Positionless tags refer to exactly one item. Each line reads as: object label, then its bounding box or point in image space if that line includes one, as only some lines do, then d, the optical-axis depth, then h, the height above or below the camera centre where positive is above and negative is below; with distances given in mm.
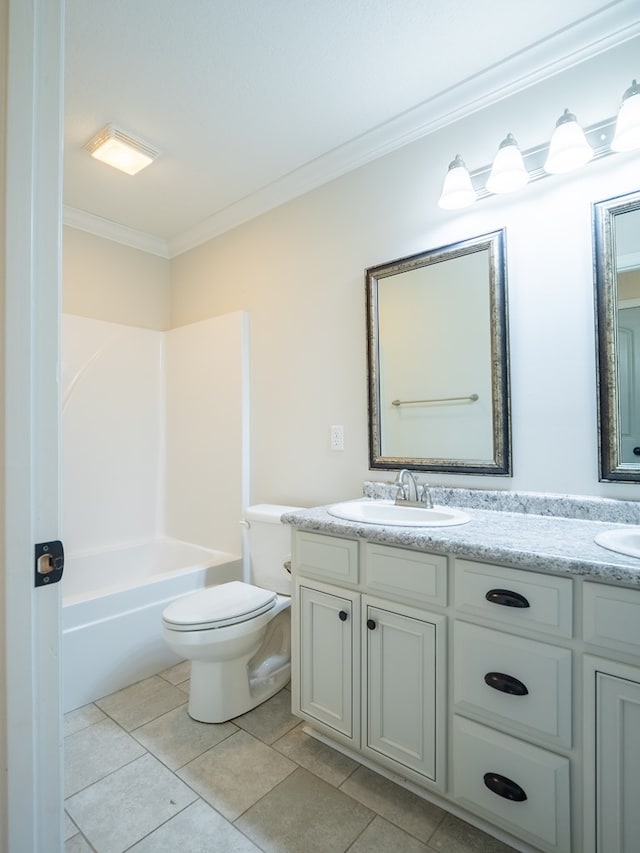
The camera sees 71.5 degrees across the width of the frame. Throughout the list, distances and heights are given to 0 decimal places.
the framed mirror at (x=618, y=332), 1396 +302
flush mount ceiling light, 1997 +1325
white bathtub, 1922 -879
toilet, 1703 -843
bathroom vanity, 989 -639
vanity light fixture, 1347 +916
